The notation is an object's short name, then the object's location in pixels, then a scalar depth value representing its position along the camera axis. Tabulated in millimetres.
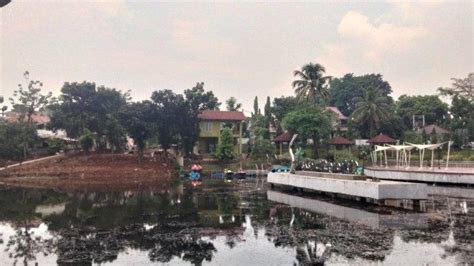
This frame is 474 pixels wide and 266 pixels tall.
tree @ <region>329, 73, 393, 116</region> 84125
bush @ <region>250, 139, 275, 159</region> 53719
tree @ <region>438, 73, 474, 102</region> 64500
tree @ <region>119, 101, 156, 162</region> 48844
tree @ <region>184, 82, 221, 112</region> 52094
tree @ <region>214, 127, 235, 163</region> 51750
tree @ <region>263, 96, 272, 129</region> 65000
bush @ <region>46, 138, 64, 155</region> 53750
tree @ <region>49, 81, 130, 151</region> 50094
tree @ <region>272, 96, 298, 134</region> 64375
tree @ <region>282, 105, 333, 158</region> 52281
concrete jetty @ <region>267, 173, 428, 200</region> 22406
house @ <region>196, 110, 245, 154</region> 56944
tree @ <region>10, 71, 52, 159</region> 53562
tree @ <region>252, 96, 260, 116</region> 82362
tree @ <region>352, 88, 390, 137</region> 57688
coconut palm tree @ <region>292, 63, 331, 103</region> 57031
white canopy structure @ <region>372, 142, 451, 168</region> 36053
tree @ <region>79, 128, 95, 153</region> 49250
